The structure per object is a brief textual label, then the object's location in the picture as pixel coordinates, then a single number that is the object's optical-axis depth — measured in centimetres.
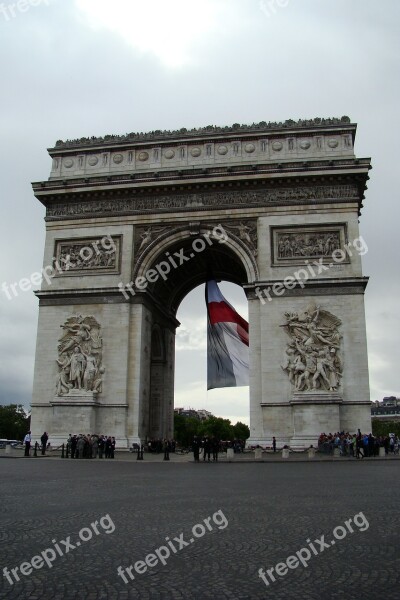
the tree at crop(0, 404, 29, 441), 9444
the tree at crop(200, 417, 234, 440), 11094
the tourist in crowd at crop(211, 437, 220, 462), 2545
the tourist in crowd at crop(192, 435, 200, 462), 2519
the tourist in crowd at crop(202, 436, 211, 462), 2580
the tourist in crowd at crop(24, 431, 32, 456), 2673
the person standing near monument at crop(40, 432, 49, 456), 2709
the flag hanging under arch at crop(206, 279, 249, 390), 3161
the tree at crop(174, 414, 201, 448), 10150
